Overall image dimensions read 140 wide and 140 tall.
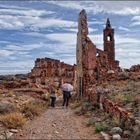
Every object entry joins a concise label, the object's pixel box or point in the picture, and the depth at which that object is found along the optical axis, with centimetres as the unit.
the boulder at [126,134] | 518
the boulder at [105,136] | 515
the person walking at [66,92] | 1077
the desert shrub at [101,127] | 575
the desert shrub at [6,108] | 763
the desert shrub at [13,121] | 627
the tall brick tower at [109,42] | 2520
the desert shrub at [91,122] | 644
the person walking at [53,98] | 1048
